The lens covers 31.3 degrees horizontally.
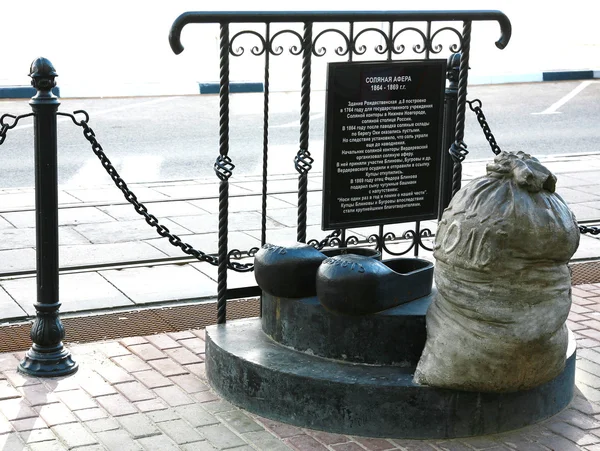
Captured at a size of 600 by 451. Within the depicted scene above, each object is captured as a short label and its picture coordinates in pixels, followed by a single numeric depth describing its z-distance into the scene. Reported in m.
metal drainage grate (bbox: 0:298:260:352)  5.92
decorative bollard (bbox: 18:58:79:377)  5.31
